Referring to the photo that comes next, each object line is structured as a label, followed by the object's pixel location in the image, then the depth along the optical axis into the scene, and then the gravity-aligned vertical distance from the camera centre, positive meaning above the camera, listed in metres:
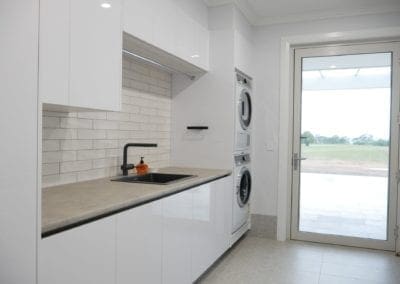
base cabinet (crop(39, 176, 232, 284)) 1.40 -0.58
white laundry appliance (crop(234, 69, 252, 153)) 3.59 +0.29
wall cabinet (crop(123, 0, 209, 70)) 2.31 +0.85
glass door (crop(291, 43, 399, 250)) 3.77 -0.05
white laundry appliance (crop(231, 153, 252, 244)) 3.58 -0.63
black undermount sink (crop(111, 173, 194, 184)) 2.85 -0.35
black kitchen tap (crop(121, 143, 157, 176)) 2.75 -0.20
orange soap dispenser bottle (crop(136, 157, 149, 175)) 2.90 -0.26
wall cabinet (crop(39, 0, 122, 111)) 1.58 +0.43
